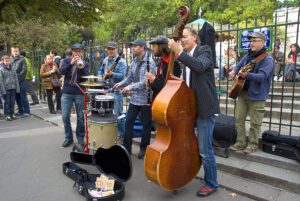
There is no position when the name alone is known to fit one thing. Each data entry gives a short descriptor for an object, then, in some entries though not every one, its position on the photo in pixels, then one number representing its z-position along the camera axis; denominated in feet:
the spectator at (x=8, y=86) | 30.04
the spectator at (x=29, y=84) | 34.50
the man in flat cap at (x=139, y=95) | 17.10
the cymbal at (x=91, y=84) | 17.35
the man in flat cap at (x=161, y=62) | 15.78
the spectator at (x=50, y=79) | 31.83
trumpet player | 18.92
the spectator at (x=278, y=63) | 28.48
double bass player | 12.30
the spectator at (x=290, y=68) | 26.23
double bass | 11.70
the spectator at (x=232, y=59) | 30.04
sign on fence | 17.51
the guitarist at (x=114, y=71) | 20.03
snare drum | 17.89
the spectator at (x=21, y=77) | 31.89
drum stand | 17.98
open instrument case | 13.48
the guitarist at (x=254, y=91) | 14.88
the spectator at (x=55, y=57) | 34.04
